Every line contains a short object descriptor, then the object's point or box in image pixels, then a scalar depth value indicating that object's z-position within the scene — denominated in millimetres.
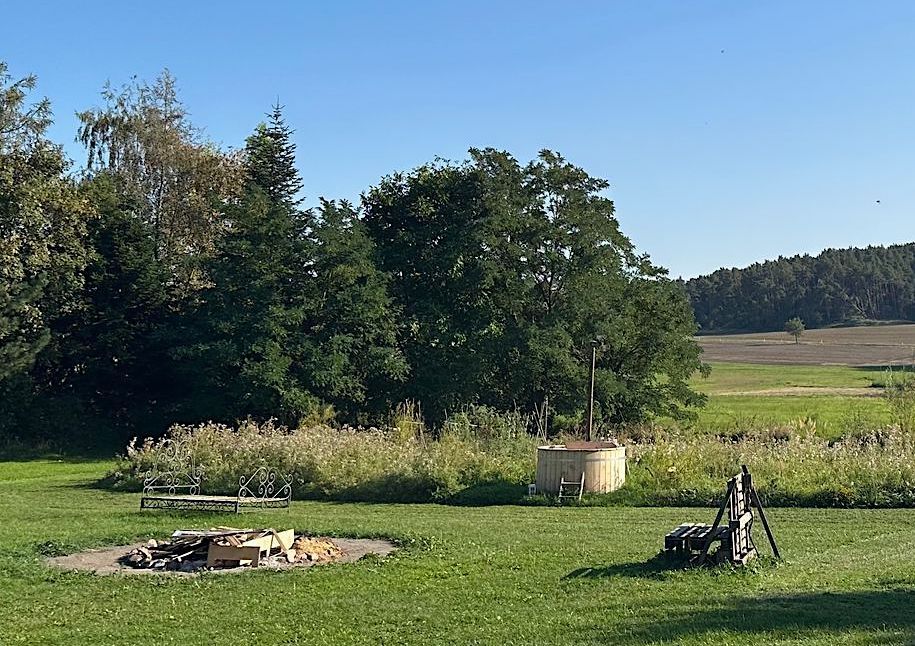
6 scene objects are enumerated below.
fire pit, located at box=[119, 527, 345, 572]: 11258
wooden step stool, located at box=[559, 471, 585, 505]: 17047
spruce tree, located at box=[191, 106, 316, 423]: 28844
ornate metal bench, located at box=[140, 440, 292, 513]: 16062
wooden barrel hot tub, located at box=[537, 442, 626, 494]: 17125
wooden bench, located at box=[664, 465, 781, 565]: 9992
